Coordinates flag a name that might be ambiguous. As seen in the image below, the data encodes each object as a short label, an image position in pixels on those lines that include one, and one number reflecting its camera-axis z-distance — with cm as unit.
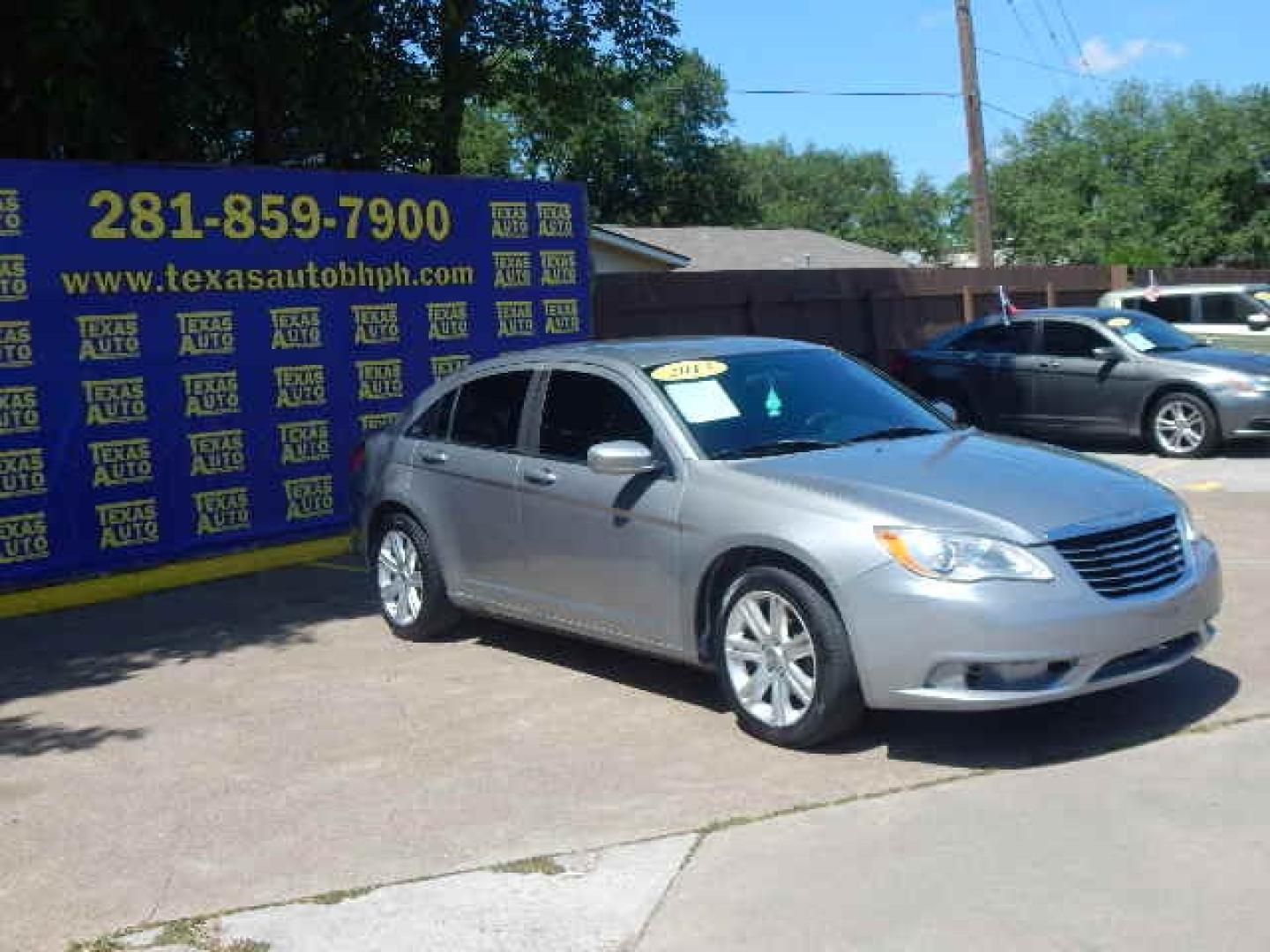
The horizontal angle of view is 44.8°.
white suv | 1819
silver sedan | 558
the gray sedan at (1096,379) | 1444
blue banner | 1005
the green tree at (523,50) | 1628
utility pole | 2508
